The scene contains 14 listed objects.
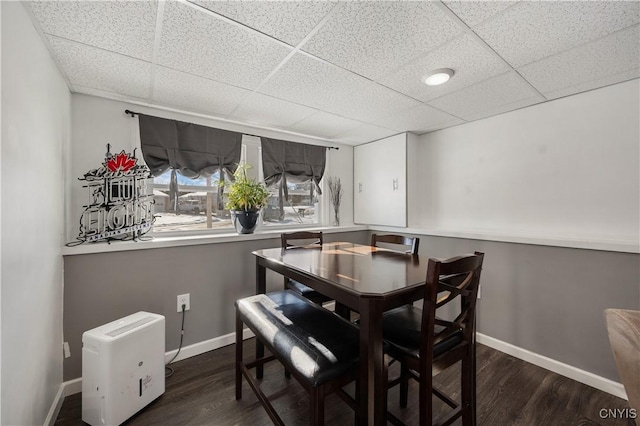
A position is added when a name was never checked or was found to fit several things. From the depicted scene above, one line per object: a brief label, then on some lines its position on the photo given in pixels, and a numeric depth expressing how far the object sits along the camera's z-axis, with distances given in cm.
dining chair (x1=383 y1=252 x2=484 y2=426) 112
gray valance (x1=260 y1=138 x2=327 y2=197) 294
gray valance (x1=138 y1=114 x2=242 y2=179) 227
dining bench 110
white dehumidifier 145
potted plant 249
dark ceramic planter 252
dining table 104
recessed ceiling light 170
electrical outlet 219
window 243
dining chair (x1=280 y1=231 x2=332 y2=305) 213
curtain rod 215
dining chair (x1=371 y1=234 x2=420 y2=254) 204
